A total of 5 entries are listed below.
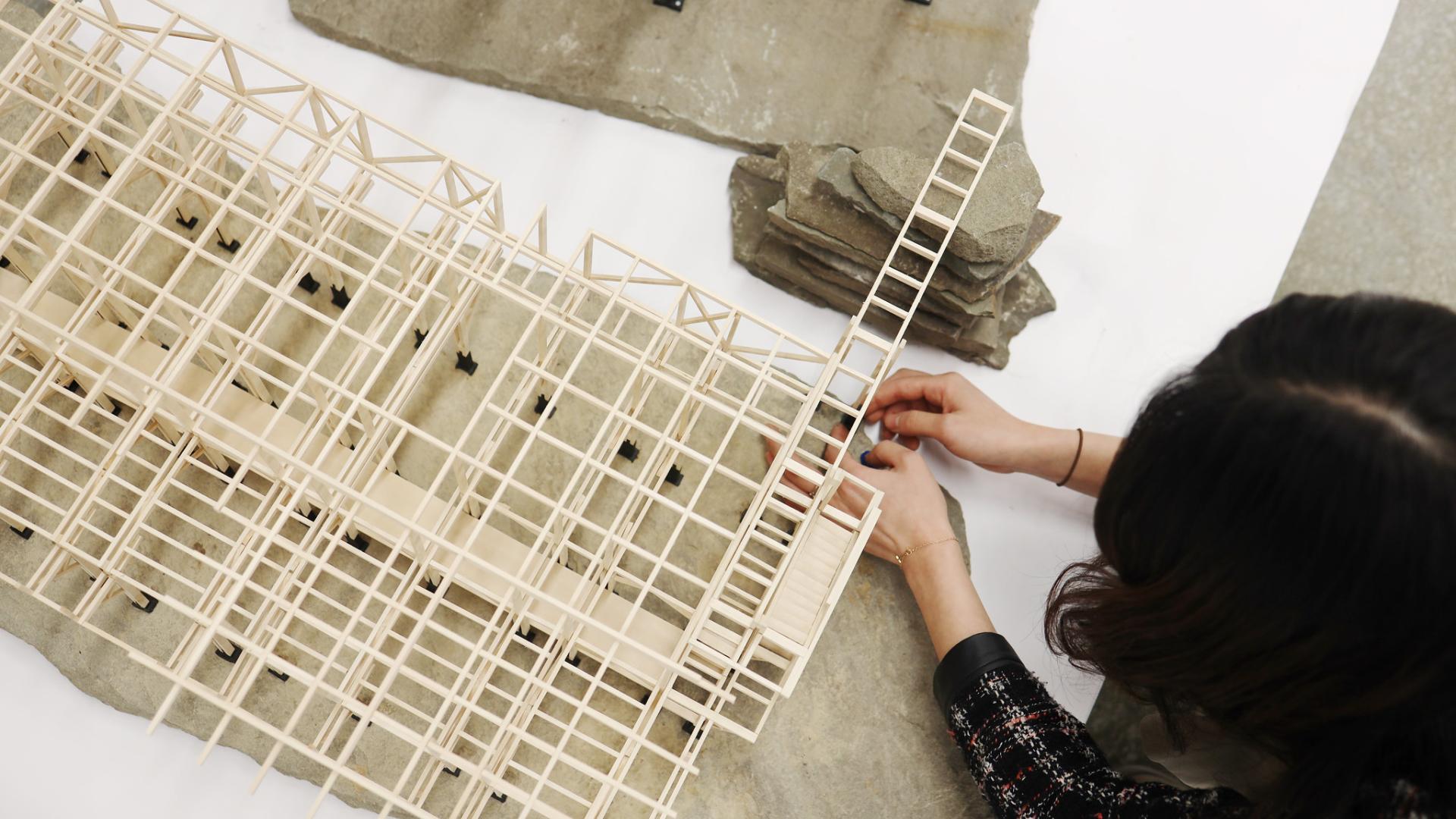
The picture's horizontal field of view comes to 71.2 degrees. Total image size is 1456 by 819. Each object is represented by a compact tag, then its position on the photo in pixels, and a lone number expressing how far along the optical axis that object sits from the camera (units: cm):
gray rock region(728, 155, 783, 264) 196
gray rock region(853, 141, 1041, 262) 172
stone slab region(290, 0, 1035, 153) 200
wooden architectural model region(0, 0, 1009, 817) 140
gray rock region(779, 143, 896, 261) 183
